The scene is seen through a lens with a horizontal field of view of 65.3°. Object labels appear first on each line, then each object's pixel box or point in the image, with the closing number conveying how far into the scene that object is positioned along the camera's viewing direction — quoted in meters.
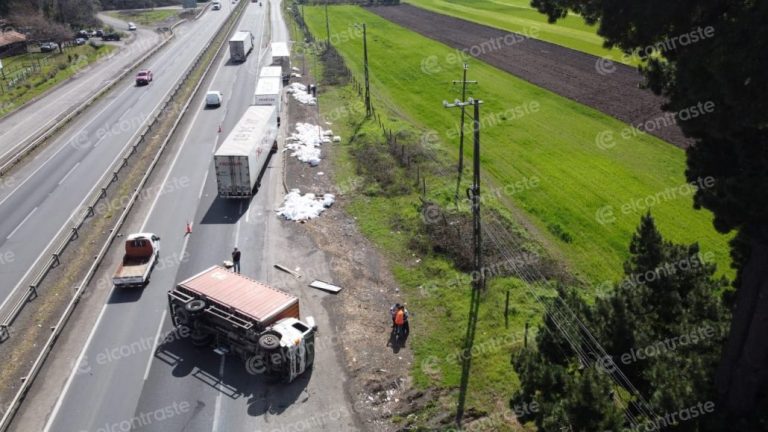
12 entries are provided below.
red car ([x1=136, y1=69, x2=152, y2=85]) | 71.44
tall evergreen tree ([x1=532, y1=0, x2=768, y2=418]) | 13.80
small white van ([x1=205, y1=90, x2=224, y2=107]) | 61.50
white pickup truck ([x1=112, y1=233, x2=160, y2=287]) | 29.56
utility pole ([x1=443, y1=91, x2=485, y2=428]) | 23.23
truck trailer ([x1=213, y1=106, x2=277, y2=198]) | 38.16
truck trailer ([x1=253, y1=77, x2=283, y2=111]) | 54.19
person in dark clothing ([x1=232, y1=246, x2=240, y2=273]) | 31.41
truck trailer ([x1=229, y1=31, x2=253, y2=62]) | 85.62
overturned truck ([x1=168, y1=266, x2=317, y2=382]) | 23.14
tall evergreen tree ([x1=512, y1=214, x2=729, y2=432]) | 15.73
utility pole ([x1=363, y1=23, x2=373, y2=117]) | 57.97
